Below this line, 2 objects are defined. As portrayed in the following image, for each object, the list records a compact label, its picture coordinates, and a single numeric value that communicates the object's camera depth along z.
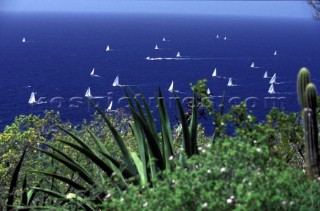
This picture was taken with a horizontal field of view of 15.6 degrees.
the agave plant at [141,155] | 13.14
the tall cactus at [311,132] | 12.31
